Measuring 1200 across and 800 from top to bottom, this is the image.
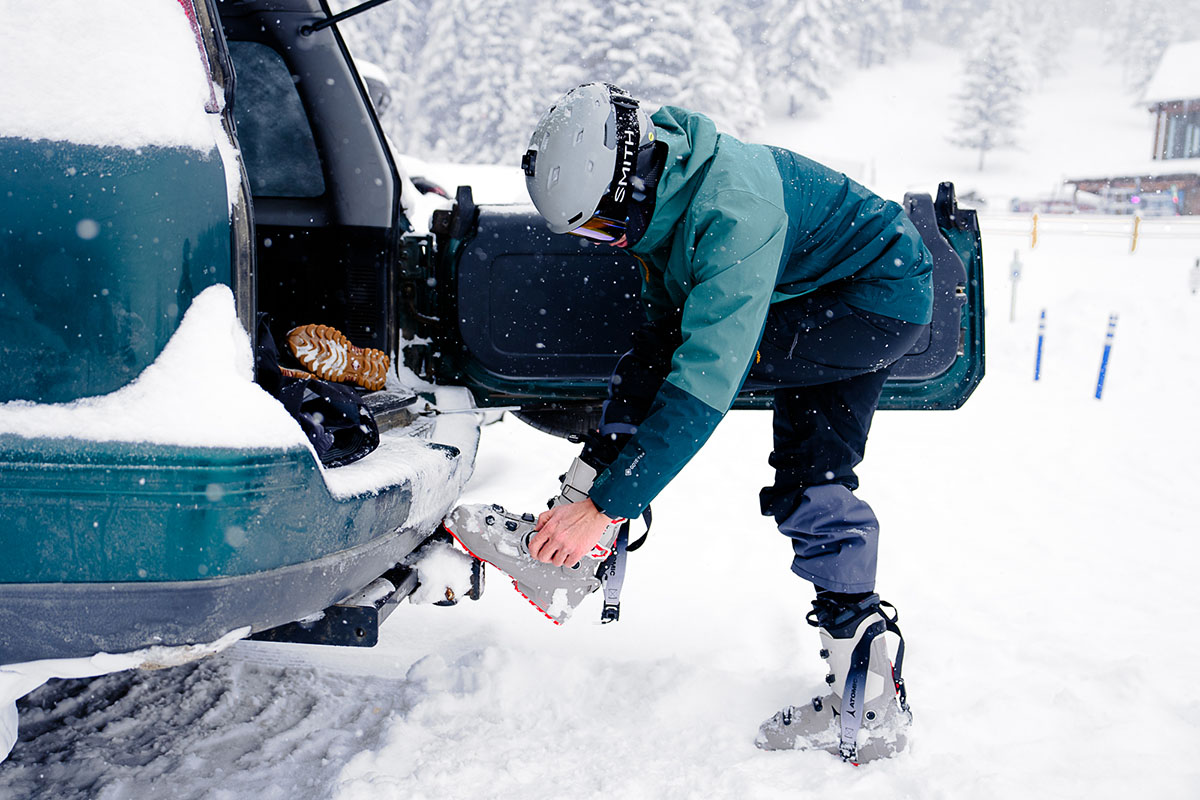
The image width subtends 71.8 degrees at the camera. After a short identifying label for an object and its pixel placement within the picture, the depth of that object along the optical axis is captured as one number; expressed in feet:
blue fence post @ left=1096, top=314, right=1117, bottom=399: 24.50
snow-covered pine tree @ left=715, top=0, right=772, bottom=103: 155.47
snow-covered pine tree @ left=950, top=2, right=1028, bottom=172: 165.99
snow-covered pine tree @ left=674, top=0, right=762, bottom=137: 102.47
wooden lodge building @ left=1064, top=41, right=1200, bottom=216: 106.01
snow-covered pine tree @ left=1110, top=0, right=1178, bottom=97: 195.83
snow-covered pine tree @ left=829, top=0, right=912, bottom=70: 207.41
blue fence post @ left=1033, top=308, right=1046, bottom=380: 27.96
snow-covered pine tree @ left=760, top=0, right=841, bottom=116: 161.07
